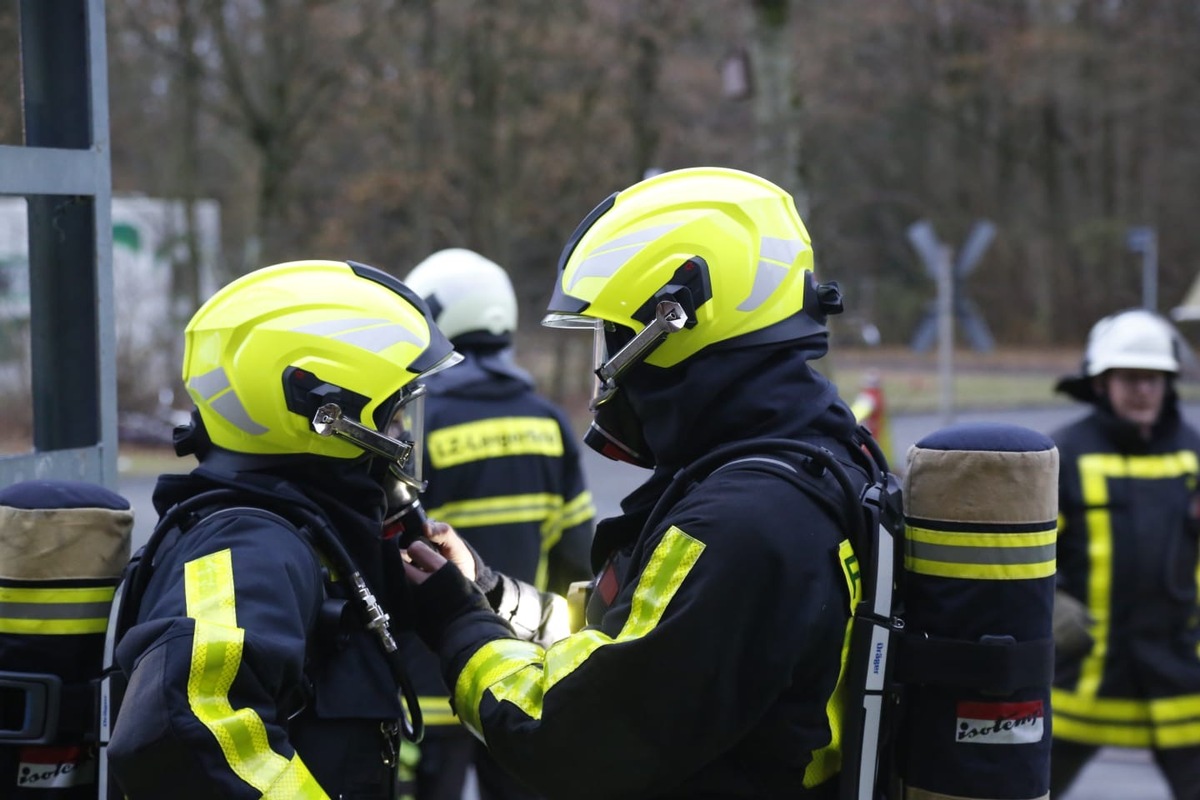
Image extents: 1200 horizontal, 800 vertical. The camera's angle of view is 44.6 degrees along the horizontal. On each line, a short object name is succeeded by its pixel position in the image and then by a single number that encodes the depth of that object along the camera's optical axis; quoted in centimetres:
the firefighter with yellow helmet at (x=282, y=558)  219
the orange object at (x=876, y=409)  962
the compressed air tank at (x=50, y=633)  249
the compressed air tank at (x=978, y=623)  241
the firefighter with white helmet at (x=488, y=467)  480
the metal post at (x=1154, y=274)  3392
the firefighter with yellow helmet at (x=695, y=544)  226
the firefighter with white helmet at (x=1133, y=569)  481
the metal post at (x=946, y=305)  1255
